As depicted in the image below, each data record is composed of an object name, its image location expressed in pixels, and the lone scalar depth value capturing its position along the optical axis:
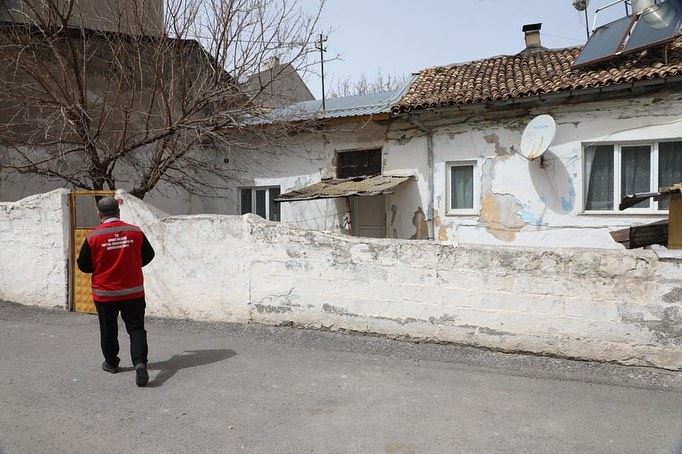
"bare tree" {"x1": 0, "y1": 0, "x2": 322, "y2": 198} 8.55
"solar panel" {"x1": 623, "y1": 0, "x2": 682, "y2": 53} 8.28
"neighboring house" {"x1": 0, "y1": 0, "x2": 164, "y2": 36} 8.77
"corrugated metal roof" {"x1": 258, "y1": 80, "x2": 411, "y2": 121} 10.41
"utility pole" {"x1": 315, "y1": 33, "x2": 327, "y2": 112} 9.59
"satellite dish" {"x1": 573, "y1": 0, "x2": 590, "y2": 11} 12.43
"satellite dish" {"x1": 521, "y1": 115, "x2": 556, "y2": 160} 8.42
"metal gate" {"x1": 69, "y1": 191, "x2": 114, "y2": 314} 6.96
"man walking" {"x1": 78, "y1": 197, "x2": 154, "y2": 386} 4.31
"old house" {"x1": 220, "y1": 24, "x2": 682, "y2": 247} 8.28
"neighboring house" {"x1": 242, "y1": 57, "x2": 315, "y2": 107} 9.54
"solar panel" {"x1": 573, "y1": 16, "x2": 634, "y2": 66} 8.93
